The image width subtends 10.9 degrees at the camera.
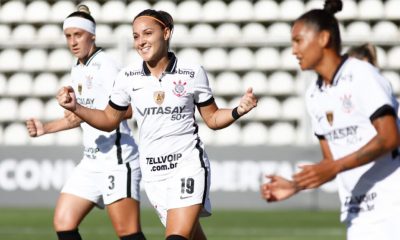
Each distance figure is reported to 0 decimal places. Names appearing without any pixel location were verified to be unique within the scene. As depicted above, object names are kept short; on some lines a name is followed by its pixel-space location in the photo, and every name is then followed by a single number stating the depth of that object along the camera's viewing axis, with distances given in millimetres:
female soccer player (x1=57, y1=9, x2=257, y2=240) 15531
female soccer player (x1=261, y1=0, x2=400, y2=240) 11703
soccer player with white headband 17922
